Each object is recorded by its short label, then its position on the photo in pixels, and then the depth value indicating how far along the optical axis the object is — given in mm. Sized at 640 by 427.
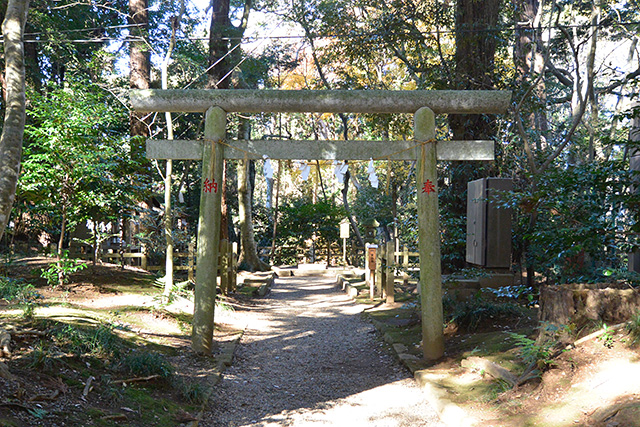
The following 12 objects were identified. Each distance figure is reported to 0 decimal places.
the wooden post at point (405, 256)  14273
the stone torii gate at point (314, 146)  6352
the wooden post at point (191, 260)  11185
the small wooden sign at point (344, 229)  19469
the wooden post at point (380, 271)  11832
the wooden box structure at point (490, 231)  8695
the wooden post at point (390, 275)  10836
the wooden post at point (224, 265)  11711
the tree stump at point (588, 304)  4527
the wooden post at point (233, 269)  12555
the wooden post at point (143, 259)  14119
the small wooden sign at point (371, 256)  11875
